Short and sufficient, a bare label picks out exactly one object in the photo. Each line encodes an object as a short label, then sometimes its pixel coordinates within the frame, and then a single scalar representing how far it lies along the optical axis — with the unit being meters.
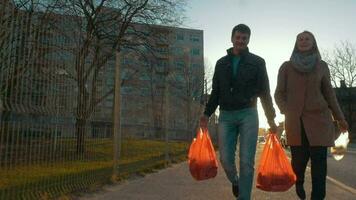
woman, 5.61
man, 5.62
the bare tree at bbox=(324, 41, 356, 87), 69.44
